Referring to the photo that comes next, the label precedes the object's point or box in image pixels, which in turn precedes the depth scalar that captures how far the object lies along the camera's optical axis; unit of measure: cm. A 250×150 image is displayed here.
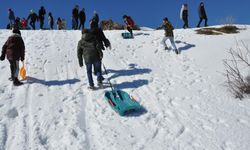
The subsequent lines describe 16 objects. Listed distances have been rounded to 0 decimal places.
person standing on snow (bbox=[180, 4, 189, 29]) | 1334
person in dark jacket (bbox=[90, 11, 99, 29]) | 737
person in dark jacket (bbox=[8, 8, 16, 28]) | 1488
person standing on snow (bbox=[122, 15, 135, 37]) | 1137
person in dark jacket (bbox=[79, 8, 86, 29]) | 1453
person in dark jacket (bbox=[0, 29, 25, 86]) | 661
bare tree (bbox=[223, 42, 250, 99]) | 607
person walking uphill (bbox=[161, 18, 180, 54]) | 911
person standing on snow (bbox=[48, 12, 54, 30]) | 1523
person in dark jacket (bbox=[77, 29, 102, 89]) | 657
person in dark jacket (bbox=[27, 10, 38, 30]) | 1499
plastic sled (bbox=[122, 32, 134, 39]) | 1115
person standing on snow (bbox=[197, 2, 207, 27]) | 1347
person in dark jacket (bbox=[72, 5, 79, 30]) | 1458
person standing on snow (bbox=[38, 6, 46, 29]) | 1471
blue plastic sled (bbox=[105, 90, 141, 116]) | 538
